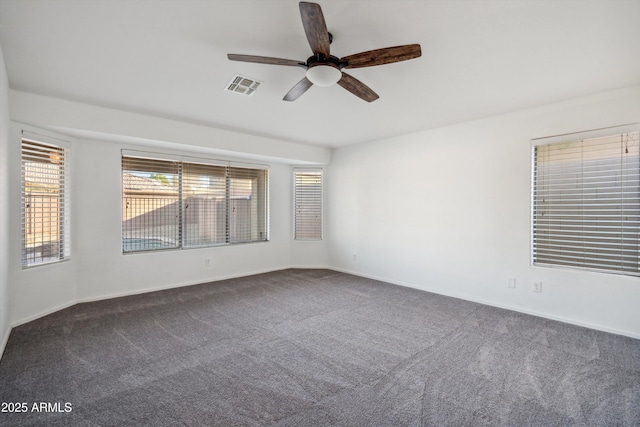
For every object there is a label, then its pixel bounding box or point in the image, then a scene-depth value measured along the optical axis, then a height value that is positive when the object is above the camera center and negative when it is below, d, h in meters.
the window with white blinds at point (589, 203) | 3.10 +0.10
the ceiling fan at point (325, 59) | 1.80 +1.10
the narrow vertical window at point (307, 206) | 6.36 +0.12
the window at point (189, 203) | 4.46 +0.14
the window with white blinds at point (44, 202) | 3.46 +0.11
